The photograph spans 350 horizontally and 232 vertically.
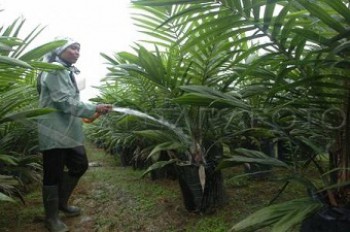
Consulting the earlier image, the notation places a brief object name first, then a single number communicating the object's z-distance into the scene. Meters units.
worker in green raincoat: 1.75
